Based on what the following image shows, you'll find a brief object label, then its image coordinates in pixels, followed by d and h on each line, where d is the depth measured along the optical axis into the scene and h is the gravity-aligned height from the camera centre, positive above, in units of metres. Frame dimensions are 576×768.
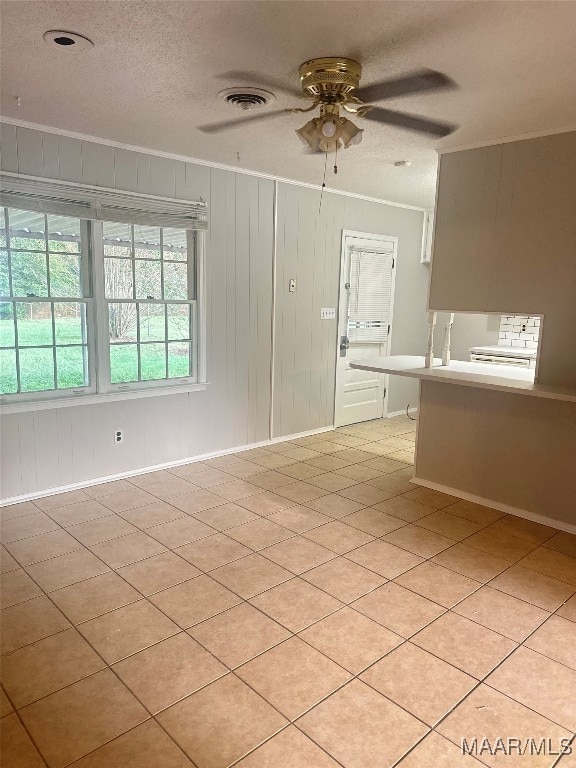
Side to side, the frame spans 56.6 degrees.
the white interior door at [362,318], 5.65 -0.16
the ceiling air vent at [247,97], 2.70 +1.03
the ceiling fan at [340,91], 2.38 +0.99
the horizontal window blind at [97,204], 3.36 +0.62
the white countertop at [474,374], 3.25 -0.48
